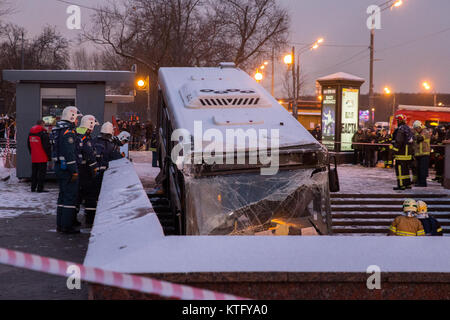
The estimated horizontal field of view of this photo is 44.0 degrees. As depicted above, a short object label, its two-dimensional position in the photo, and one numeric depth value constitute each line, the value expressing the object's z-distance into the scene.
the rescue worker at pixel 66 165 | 8.79
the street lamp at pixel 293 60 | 28.81
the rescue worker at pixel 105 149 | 10.05
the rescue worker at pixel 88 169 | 9.70
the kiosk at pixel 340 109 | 21.94
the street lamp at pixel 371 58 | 28.70
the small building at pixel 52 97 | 14.96
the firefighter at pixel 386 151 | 20.64
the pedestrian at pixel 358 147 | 21.39
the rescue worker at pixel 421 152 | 13.97
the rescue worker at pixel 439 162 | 16.14
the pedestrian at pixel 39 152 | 13.56
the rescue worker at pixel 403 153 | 13.08
